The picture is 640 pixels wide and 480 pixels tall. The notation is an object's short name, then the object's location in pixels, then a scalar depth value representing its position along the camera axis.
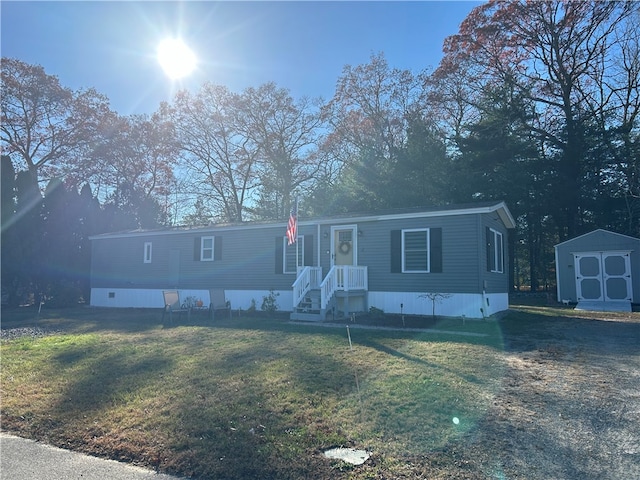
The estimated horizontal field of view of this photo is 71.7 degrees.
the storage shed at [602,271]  17.36
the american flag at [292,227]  12.01
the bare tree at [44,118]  23.80
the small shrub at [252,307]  15.19
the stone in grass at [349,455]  3.66
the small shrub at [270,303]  14.75
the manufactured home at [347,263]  12.39
